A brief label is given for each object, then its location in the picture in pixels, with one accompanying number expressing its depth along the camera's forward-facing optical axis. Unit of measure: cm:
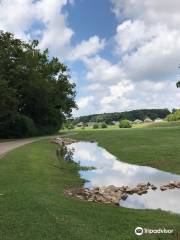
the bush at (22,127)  2411
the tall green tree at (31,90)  2233
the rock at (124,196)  642
